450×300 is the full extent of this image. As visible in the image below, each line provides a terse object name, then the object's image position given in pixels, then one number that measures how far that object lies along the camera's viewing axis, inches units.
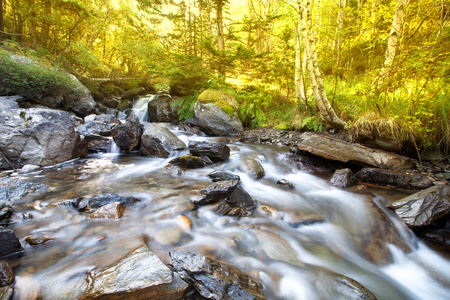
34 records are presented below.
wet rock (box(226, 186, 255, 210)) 144.8
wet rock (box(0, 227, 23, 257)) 85.9
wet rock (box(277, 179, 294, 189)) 189.0
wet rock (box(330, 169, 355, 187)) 180.2
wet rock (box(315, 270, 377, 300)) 77.6
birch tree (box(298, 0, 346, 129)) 221.0
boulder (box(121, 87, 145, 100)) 551.5
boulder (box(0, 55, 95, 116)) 285.1
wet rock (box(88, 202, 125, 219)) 120.9
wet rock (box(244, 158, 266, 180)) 207.0
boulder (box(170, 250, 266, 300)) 72.0
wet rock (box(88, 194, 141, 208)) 131.0
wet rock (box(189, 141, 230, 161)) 232.7
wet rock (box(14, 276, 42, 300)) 70.3
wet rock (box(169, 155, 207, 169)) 215.0
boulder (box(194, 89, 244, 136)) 367.9
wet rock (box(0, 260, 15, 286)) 70.5
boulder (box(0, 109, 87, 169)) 191.5
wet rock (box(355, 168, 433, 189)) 162.7
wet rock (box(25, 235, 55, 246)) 96.6
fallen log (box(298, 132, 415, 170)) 187.5
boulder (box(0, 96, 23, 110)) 231.0
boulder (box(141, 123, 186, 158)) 254.7
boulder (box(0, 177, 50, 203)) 133.5
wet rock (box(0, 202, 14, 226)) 107.2
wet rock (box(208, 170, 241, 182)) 181.2
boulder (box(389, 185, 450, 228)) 120.2
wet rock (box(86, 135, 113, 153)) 265.4
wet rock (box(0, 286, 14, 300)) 66.0
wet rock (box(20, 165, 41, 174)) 184.9
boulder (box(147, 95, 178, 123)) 438.9
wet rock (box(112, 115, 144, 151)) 268.8
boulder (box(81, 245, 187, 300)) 65.6
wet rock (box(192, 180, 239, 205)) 145.3
